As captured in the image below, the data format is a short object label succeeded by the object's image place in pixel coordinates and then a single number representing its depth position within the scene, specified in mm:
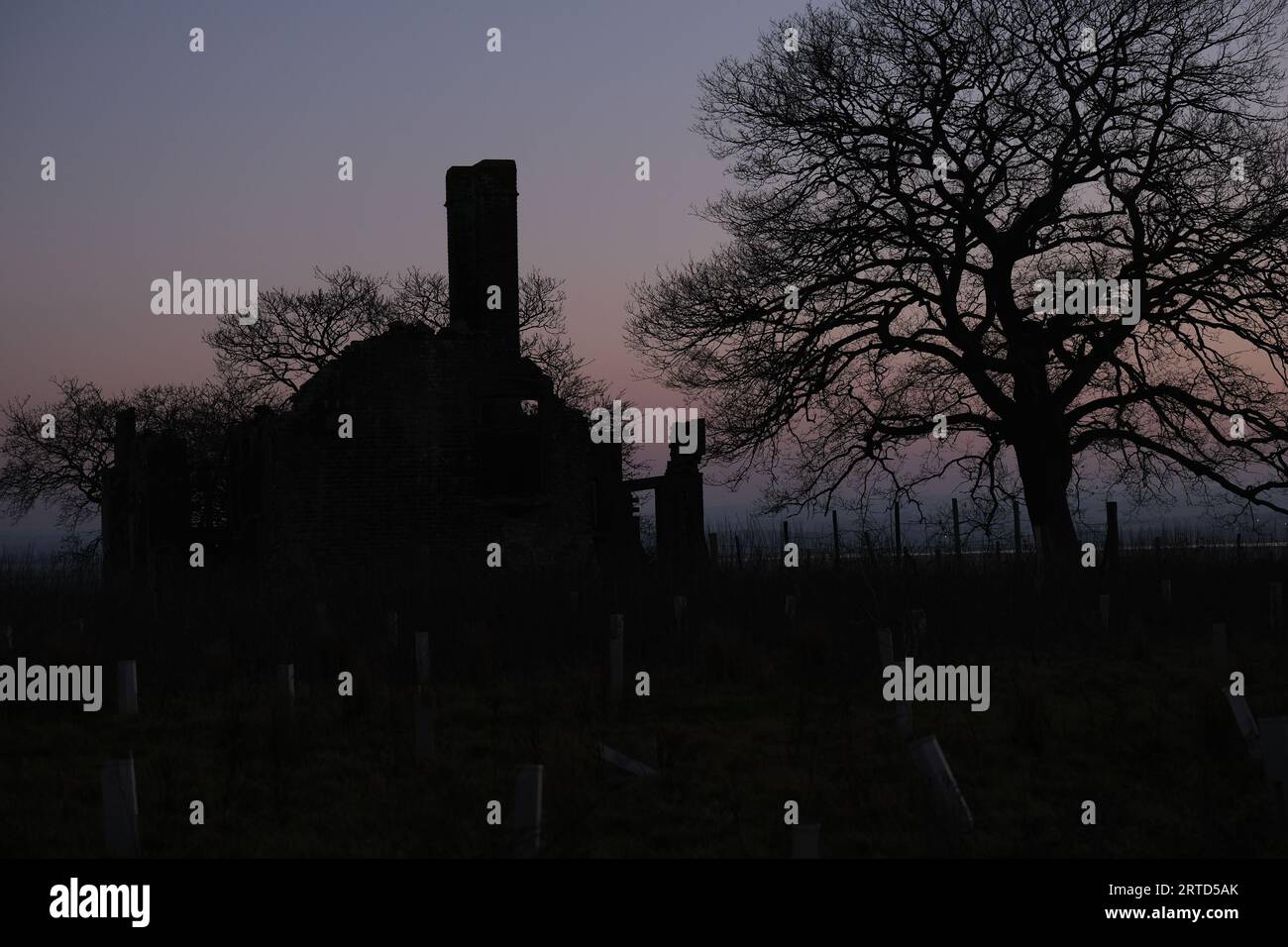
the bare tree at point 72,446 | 45812
